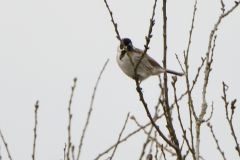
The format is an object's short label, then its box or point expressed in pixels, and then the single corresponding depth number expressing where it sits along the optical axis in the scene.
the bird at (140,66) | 11.28
